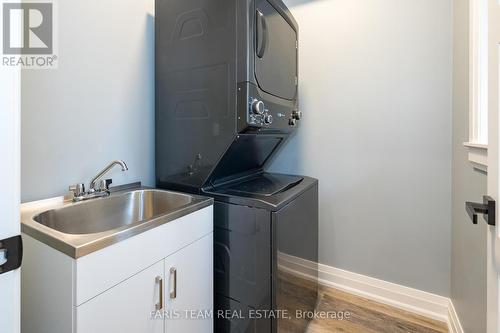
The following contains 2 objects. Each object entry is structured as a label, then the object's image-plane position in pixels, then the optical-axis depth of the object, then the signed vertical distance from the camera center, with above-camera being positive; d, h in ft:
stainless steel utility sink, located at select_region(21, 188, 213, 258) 3.07 -0.91
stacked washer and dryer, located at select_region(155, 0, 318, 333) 4.86 +0.68
